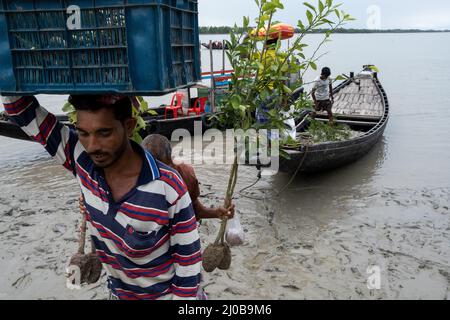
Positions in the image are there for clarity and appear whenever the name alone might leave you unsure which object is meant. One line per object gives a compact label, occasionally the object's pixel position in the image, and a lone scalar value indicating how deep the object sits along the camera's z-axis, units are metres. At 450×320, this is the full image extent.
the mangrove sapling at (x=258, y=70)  2.57
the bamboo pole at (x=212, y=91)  10.45
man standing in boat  8.77
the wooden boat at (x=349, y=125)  6.48
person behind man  2.91
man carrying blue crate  1.48
